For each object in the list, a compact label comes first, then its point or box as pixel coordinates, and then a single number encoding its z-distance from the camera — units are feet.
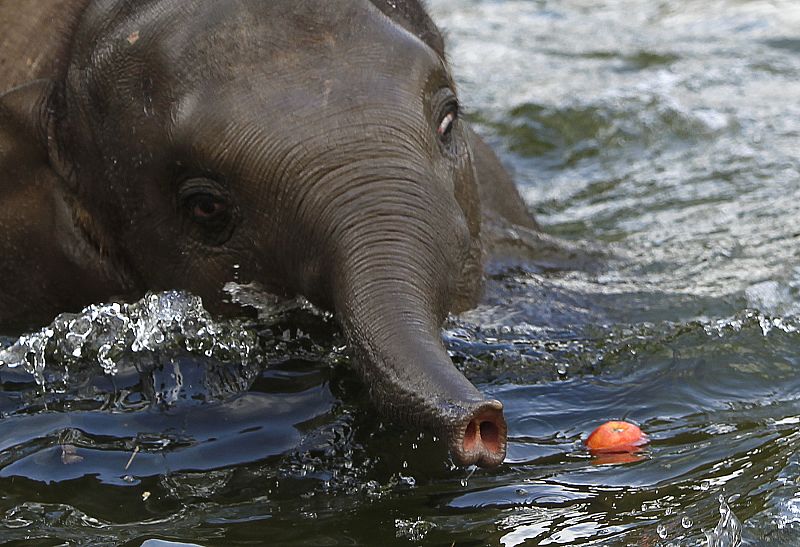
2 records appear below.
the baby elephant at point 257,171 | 29.25
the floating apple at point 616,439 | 32.22
